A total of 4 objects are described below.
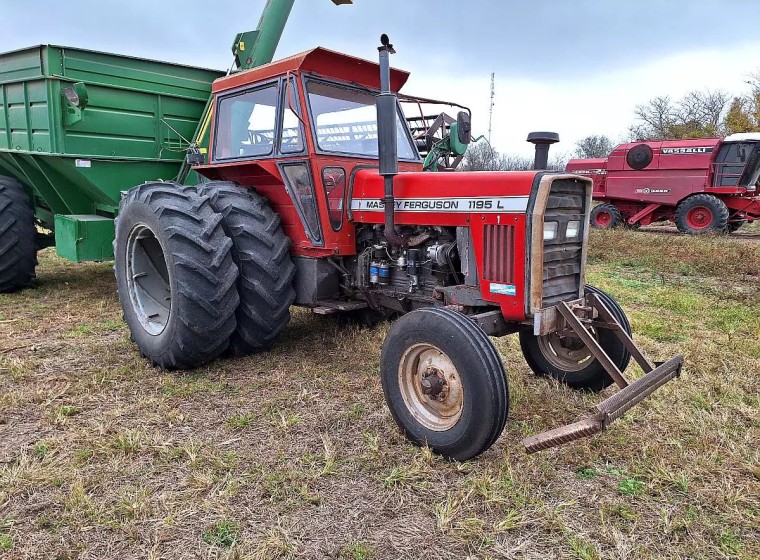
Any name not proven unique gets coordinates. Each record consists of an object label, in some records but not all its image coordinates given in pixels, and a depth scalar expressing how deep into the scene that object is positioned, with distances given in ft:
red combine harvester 41.96
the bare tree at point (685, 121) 101.19
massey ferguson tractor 9.97
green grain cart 18.71
